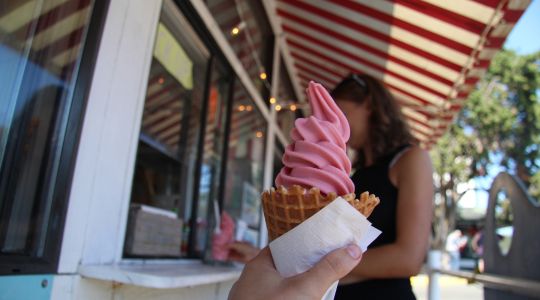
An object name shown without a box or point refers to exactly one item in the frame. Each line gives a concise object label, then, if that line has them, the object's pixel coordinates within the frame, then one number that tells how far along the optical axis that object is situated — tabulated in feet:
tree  55.83
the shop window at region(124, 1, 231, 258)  7.22
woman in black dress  5.39
